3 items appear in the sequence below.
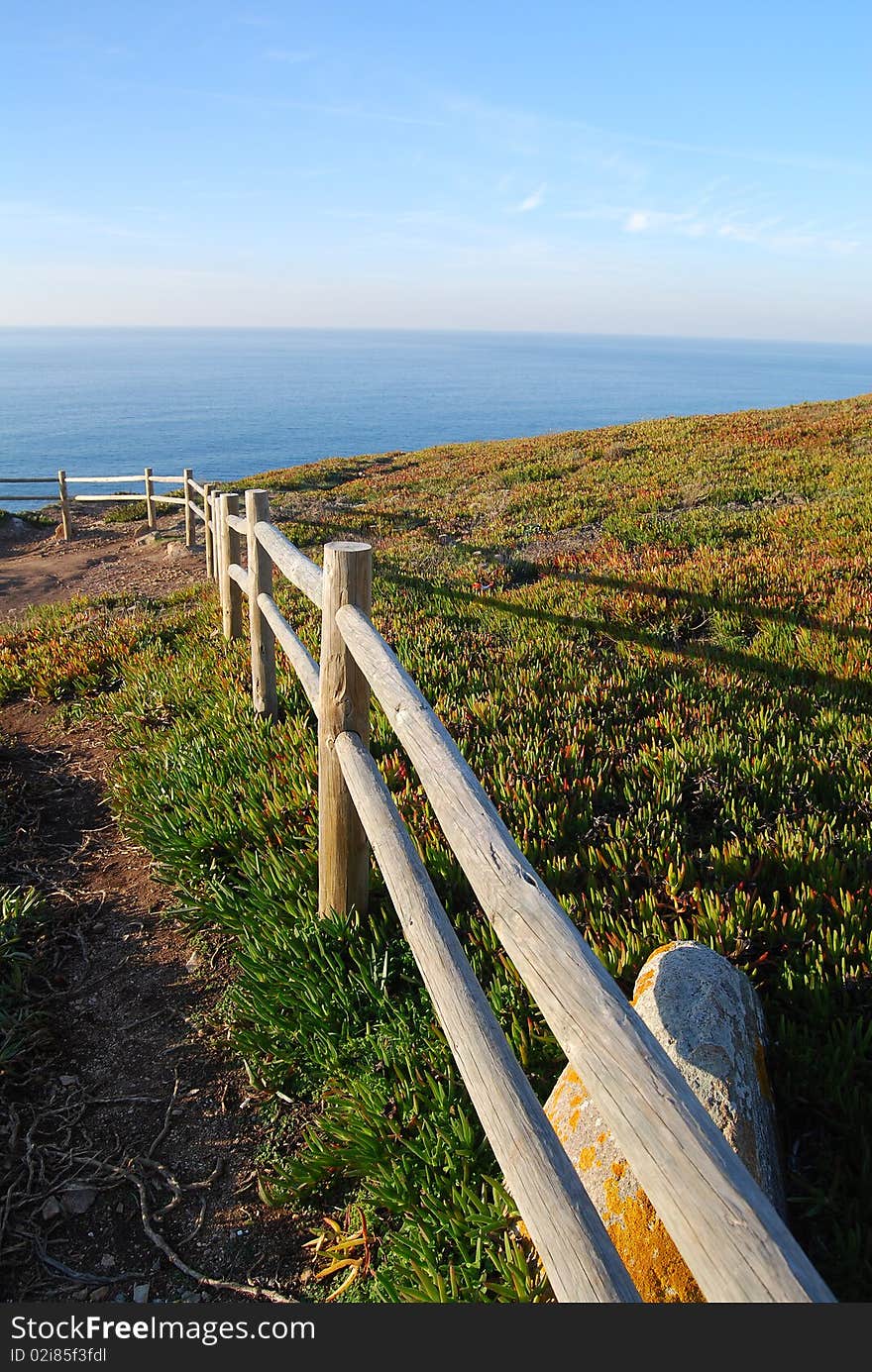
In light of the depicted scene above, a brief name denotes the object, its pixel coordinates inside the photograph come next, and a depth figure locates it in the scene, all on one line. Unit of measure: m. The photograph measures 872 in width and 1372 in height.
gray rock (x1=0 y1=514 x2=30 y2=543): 22.73
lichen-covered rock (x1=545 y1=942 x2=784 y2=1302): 2.04
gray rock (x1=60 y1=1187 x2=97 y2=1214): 3.00
